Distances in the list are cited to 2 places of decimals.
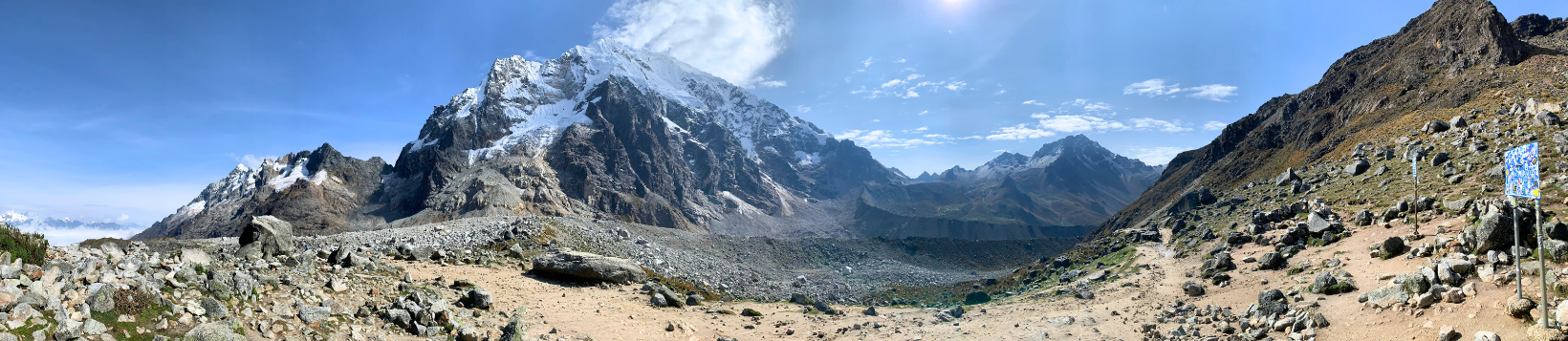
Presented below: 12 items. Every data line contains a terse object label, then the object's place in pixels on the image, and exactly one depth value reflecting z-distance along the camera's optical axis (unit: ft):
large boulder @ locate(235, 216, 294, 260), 71.15
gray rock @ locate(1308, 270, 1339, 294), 54.95
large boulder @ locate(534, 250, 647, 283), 95.09
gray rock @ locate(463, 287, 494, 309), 64.03
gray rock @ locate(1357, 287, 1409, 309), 44.98
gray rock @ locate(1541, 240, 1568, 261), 41.93
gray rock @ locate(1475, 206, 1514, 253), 46.66
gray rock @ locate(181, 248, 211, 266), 47.93
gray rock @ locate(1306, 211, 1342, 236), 77.73
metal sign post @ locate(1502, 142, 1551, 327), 36.24
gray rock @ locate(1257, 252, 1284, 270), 74.43
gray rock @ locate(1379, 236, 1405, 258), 59.16
